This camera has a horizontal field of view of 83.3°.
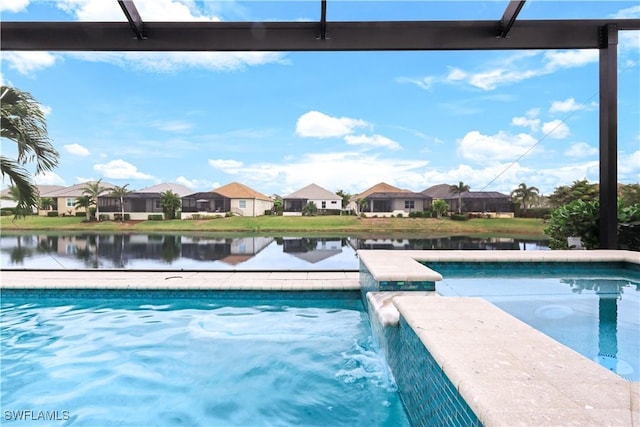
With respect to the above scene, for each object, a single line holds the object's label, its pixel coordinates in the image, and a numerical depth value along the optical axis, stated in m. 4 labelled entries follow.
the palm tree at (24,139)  4.83
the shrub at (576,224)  5.40
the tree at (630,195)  5.36
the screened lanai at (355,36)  4.64
